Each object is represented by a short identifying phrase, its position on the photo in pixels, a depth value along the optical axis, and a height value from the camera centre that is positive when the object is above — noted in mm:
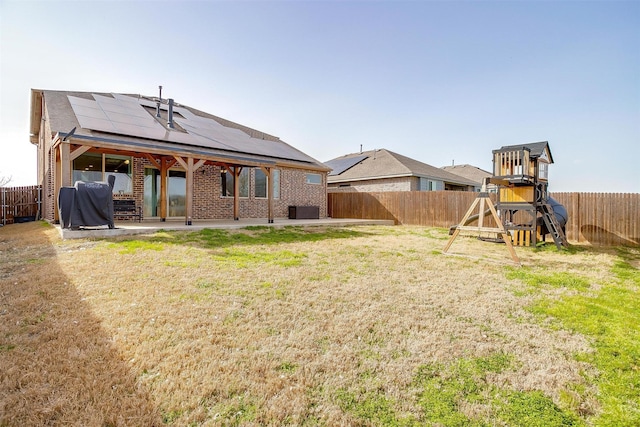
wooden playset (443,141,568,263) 8398 +558
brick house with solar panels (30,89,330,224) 9195 +1676
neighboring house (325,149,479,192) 18375 +2227
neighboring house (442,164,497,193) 28638 +3855
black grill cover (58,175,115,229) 6973 +100
